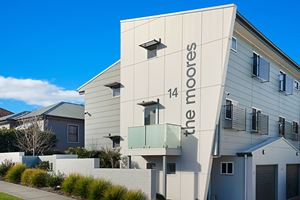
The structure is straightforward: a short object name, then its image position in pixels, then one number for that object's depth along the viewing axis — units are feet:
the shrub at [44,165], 71.92
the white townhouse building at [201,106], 55.98
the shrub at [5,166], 71.36
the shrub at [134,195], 47.62
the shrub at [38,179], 60.85
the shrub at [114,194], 48.62
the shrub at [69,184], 54.93
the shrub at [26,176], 62.37
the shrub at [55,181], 59.77
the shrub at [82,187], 52.45
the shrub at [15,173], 65.77
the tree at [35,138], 92.17
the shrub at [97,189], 50.31
